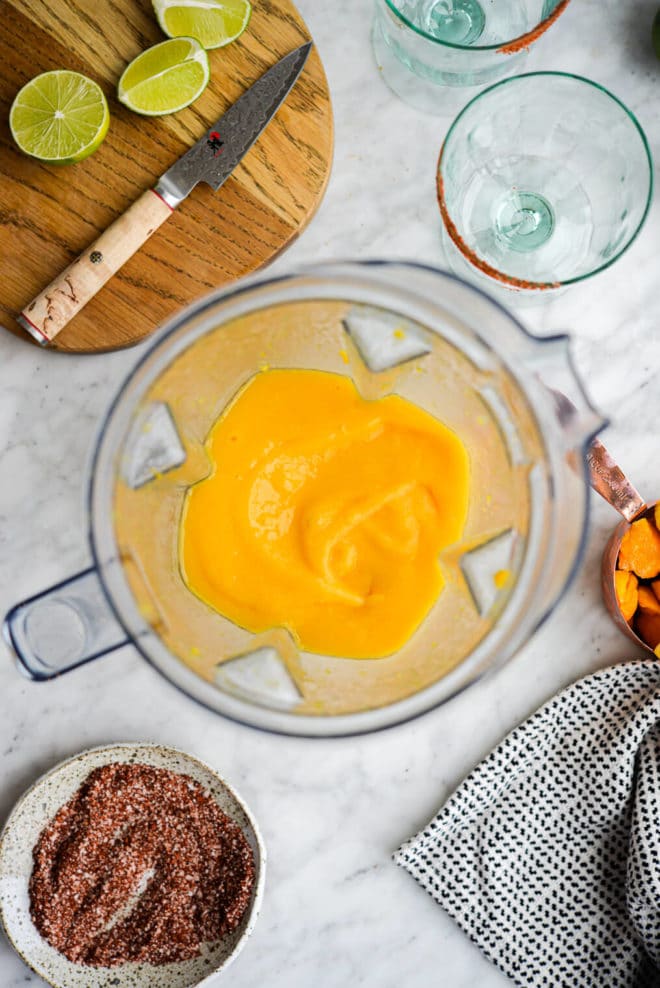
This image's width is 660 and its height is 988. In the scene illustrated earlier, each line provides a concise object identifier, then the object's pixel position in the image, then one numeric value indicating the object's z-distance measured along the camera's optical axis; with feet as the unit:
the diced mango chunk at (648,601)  3.80
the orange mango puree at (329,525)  3.07
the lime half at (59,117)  3.45
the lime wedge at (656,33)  3.78
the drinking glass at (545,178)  3.70
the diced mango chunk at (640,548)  3.72
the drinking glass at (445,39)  3.75
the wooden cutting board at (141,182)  3.53
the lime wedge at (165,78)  3.47
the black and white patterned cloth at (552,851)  3.88
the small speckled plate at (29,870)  3.73
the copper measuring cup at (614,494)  3.74
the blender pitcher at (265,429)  3.14
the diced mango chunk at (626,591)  3.76
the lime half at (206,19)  3.49
